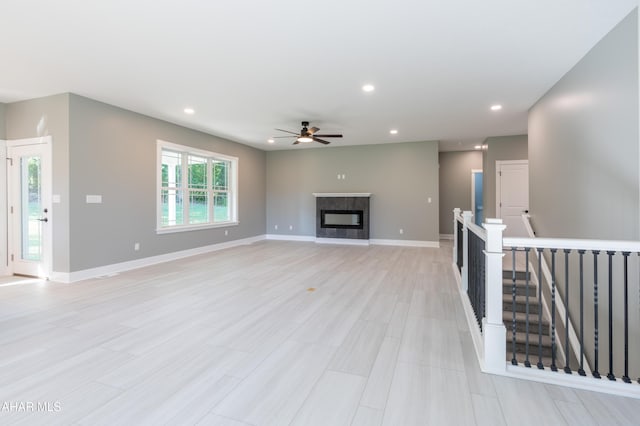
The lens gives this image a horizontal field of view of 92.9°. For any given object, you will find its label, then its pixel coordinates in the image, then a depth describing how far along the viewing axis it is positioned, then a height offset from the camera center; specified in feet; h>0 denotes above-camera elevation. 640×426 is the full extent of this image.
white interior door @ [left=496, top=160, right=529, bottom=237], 23.20 +1.44
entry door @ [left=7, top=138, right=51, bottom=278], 15.58 +0.23
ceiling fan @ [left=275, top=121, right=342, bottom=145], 18.95 +4.91
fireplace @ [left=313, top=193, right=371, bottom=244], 27.71 -0.44
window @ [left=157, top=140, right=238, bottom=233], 20.52 +1.75
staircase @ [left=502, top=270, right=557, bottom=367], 12.54 -4.85
